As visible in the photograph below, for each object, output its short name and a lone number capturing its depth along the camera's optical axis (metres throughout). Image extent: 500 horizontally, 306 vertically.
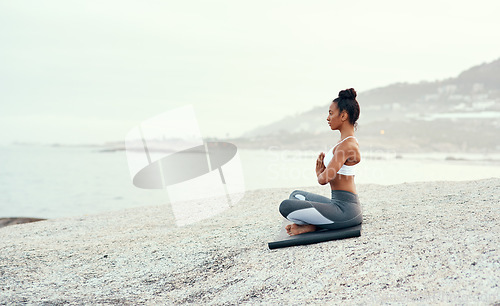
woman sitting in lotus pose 4.75
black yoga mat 4.93
